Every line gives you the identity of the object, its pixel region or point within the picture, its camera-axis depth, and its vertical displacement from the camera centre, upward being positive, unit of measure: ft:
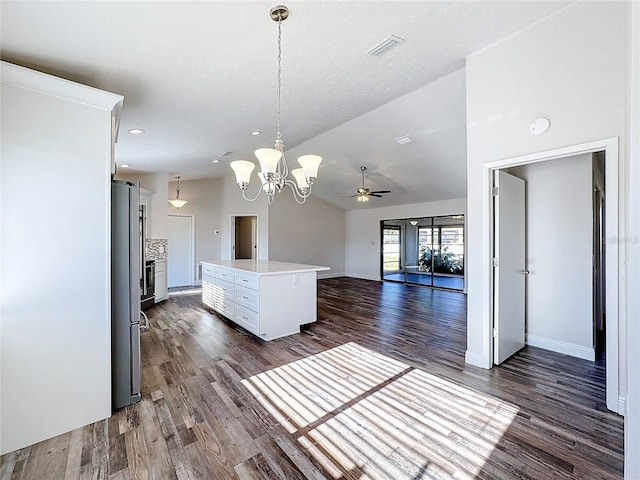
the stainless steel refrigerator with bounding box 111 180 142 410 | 7.48 -1.34
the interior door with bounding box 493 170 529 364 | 9.78 -0.90
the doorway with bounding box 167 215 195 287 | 26.32 -0.96
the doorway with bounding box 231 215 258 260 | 31.54 +0.29
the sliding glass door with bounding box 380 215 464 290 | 26.81 -1.01
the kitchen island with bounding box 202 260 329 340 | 12.34 -2.57
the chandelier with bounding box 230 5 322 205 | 7.33 +2.30
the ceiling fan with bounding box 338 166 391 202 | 20.79 +3.40
